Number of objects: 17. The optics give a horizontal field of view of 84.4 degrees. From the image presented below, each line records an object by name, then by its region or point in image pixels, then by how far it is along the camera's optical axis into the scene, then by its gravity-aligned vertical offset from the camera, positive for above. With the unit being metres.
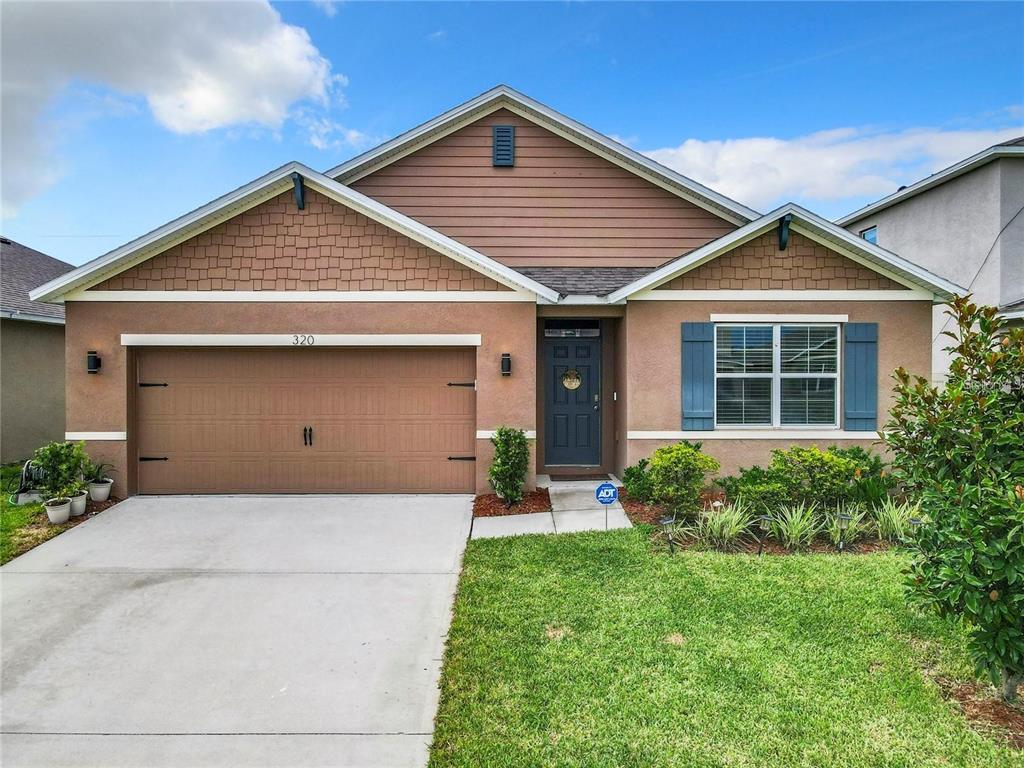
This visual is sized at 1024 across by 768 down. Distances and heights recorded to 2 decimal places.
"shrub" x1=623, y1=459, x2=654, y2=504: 7.53 -1.40
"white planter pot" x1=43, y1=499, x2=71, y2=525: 6.92 -1.63
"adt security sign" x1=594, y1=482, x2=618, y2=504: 6.19 -1.25
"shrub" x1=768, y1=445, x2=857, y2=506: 6.58 -1.13
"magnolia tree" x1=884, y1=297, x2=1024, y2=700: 3.00 -0.60
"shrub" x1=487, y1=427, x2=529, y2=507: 7.56 -1.15
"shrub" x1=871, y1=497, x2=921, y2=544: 6.21 -1.57
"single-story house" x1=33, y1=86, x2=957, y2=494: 7.96 +0.53
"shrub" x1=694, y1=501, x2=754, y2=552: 6.08 -1.61
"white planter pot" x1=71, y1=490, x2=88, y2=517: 7.19 -1.60
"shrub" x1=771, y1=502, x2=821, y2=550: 6.05 -1.60
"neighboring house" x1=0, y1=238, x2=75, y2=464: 10.25 +0.14
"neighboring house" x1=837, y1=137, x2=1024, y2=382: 11.62 +3.48
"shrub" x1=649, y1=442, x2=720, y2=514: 6.70 -1.19
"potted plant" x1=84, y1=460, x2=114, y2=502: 7.73 -1.41
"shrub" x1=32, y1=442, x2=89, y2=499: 7.13 -1.11
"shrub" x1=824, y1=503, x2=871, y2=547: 6.09 -1.62
